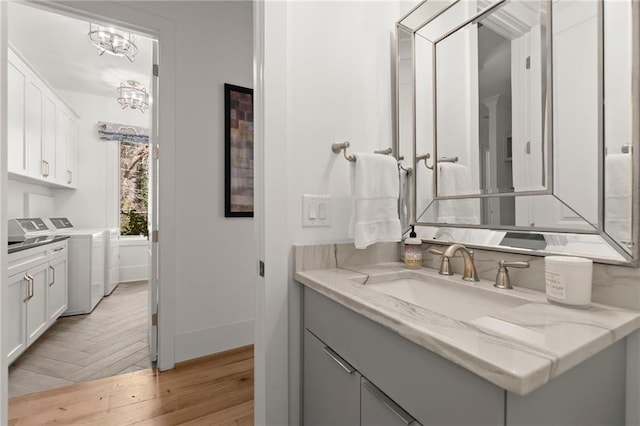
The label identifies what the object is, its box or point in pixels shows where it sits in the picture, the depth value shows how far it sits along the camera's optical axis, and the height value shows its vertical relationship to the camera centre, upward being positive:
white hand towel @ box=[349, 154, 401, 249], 1.19 +0.06
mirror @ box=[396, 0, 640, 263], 0.78 +0.30
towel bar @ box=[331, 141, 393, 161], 1.21 +0.27
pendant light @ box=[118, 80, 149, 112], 3.80 +1.50
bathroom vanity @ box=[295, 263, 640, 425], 0.51 -0.30
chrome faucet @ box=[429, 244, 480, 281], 1.06 -0.16
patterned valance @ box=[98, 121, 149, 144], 4.57 +1.26
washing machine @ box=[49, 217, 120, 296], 3.81 -0.48
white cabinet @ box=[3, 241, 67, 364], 2.10 -0.63
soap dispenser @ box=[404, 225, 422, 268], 1.27 -0.16
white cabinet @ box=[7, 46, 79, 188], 2.58 +0.87
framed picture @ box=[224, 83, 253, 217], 2.35 +0.50
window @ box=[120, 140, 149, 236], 4.91 +0.44
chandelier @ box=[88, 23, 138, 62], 2.59 +1.51
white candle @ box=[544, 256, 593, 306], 0.73 -0.16
